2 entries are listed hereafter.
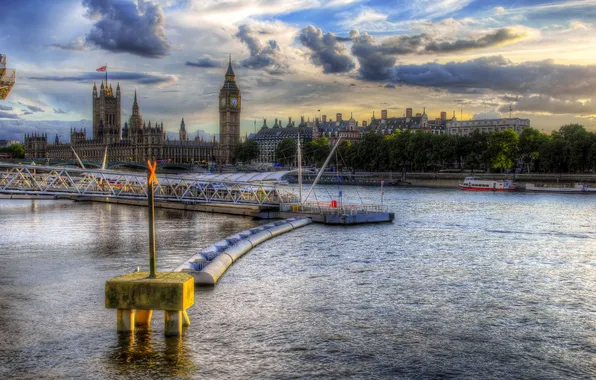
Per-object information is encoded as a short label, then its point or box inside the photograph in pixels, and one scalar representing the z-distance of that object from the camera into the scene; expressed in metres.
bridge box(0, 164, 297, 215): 57.06
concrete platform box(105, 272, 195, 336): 17.92
